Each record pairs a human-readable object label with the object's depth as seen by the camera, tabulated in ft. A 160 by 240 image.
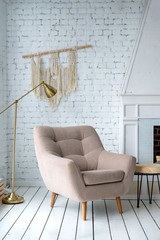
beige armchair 12.12
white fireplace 17.30
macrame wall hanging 18.24
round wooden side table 13.34
